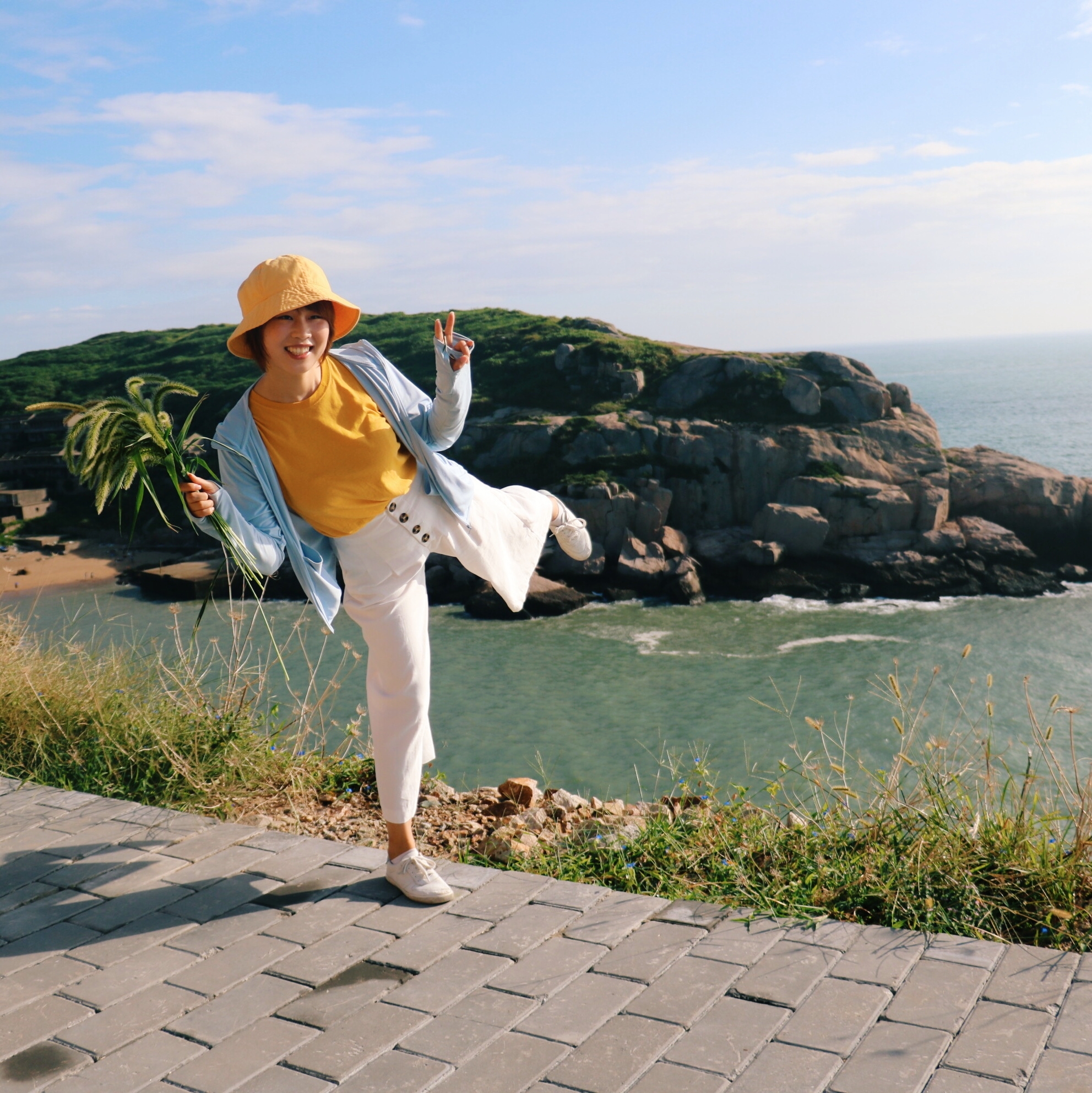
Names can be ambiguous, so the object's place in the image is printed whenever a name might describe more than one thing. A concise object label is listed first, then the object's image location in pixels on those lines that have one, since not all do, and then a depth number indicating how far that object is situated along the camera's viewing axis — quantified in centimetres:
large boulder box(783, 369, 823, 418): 3084
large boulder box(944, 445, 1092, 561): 2752
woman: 323
